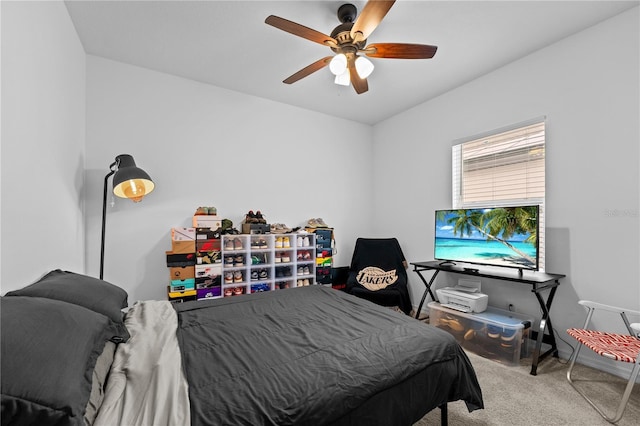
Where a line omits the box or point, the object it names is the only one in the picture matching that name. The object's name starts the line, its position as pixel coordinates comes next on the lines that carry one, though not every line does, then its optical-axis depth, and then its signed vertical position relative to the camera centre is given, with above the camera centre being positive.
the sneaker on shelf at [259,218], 3.25 -0.05
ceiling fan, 1.76 +1.20
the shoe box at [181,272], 2.72 -0.58
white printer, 2.66 -0.79
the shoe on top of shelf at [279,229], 3.35 -0.18
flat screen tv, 2.38 -0.19
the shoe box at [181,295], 2.71 -0.80
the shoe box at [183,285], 2.72 -0.70
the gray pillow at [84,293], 1.20 -0.38
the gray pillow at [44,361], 0.67 -0.42
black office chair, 3.30 -0.74
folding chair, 1.63 -0.83
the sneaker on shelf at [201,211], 2.99 +0.03
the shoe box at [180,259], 2.71 -0.45
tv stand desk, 2.22 -0.55
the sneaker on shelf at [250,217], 3.23 -0.03
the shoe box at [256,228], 3.17 -0.16
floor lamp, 2.17 +0.26
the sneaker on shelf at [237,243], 3.06 -0.32
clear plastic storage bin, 2.36 -1.04
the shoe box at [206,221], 2.90 -0.08
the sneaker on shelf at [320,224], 3.76 -0.13
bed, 0.78 -0.64
